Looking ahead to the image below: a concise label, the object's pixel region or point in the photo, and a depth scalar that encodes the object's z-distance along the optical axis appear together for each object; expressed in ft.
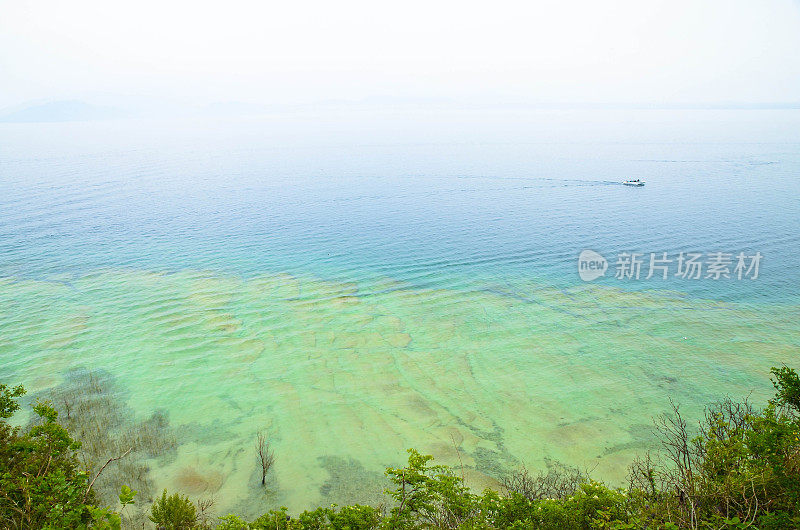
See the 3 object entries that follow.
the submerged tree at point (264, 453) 61.46
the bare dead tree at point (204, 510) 53.27
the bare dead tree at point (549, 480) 56.44
